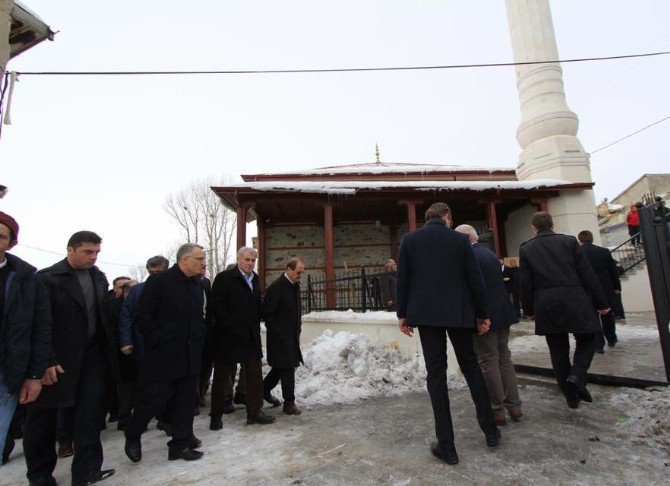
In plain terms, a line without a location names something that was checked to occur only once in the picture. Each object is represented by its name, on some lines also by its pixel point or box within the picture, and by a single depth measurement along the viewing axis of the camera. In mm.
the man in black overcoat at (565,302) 3402
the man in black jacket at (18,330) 2234
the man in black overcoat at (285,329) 4129
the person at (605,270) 5246
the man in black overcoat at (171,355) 2953
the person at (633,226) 11641
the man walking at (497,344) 3164
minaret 12547
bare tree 29312
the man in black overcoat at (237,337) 3762
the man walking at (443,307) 2672
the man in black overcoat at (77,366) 2559
